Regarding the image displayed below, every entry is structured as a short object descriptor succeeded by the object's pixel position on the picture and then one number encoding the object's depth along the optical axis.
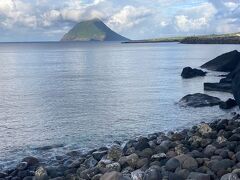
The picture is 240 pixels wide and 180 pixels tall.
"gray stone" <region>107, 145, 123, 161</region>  18.80
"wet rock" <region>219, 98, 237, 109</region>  34.53
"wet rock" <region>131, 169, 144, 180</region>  14.74
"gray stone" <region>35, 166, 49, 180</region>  16.37
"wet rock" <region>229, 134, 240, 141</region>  19.70
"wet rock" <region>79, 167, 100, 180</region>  16.05
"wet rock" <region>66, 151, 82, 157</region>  21.39
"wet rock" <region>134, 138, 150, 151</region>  19.81
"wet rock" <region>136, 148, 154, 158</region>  18.03
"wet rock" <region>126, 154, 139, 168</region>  17.00
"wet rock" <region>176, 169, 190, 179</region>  14.25
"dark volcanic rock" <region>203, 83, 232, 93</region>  45.21
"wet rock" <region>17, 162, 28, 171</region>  18.61
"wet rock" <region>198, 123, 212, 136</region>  22.86
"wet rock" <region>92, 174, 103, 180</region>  15.48
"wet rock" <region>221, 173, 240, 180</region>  13.47
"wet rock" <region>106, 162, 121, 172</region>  16.51
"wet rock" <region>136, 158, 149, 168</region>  16.79
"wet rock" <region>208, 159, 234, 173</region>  14.90
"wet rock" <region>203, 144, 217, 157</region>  17.39
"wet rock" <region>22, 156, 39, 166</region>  19.58
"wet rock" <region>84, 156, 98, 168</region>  17.96
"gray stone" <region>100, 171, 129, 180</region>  14.16
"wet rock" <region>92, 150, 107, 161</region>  19.23
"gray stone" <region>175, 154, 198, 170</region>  15.33
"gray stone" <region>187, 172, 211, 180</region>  13.71
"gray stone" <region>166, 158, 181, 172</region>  15.29
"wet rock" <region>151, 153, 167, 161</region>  17.42
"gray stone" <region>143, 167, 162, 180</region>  14.21
